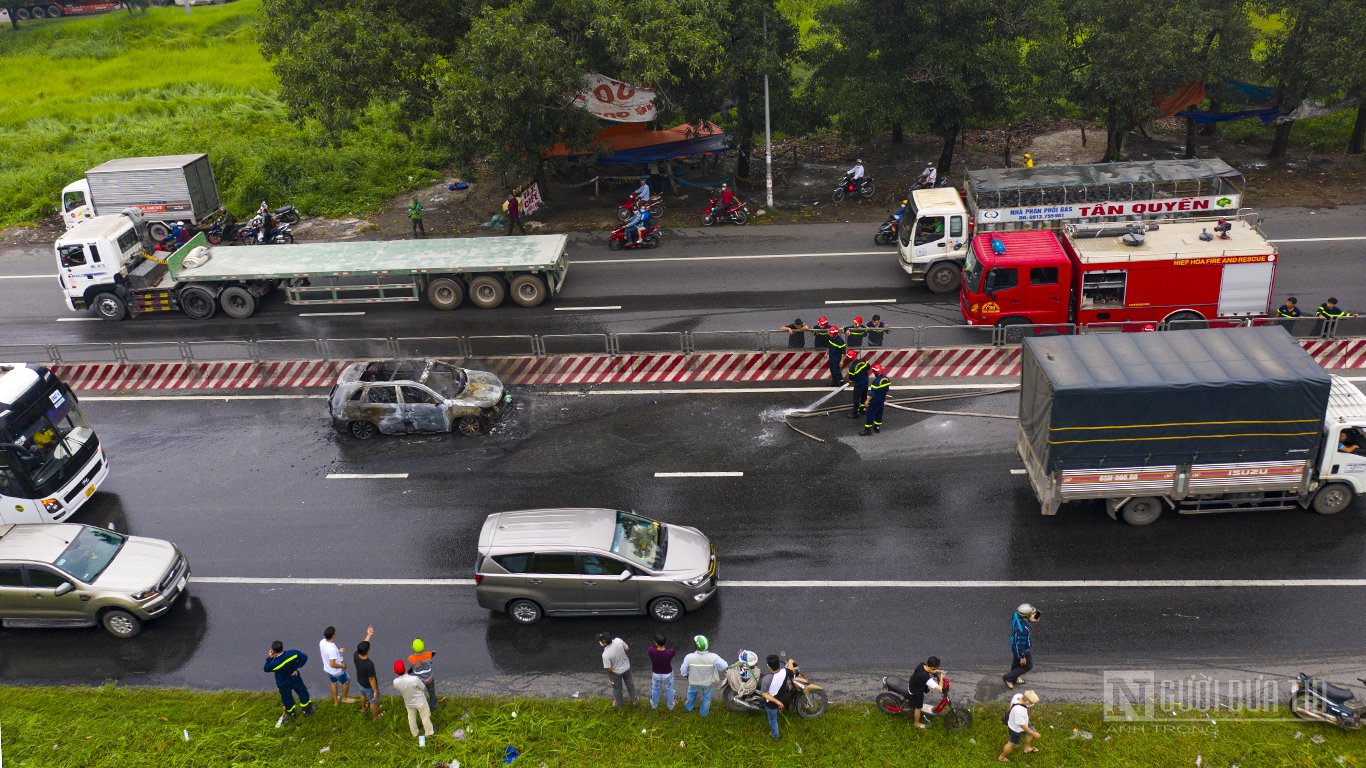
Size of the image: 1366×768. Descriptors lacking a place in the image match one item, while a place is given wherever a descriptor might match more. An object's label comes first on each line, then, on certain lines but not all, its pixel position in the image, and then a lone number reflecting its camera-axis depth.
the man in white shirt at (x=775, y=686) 12.81
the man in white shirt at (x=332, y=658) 13.62
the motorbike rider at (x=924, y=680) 12.66
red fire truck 21.75
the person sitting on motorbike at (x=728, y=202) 32.47
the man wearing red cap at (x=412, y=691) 12.92
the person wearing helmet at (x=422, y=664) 13.34
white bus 17.33
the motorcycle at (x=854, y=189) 33.41
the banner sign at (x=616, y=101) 31.91
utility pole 32.47
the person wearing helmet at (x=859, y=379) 20.11
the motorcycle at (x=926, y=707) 12.88
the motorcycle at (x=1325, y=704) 12.54
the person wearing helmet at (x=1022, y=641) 13.00
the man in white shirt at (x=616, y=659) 13.14
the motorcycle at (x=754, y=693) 13.05
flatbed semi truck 26.41
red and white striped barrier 21.86
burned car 20.66
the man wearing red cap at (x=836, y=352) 21.39
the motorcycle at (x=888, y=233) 29.44
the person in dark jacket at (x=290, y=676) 13.23
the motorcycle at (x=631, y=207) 32.69
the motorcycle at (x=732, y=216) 32.47
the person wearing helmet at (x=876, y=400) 19.42
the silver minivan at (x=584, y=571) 14.91
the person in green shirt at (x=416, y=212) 32.16
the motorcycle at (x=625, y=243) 30.97
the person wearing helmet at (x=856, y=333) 21.47
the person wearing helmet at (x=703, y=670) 12.97
